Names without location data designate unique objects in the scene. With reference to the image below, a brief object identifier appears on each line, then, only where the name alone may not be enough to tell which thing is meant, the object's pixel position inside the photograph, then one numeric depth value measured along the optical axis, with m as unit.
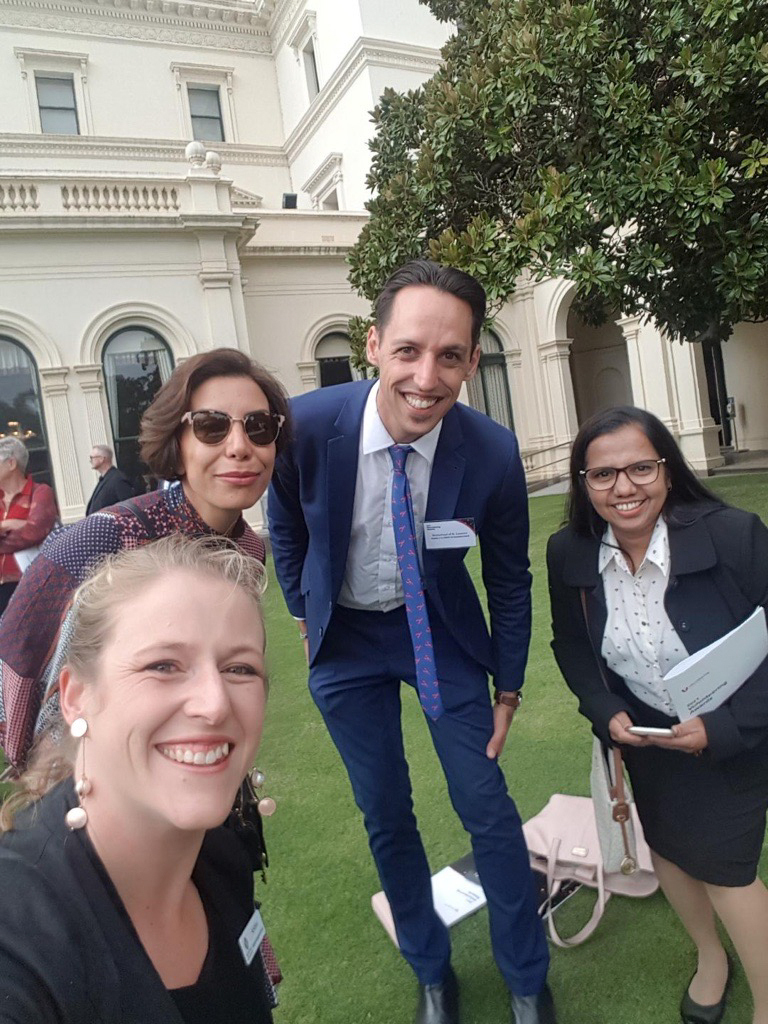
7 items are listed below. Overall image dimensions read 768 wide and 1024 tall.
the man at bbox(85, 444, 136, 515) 6.79
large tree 5.33
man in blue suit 1.95
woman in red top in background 4.35
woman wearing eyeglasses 1.76
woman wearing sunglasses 1.51
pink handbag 2.38
